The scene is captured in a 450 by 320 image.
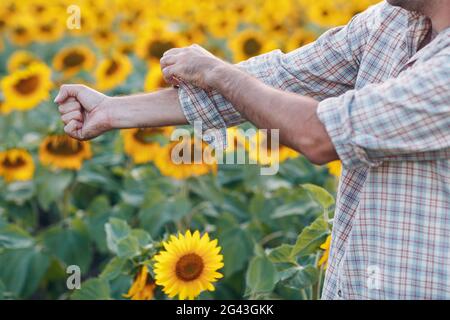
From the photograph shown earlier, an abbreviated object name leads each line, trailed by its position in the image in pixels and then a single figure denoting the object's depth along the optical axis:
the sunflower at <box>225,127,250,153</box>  5.38
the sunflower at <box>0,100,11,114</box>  6.59
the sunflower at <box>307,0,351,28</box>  8.84
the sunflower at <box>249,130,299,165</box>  5.40
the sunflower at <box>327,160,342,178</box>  5.03
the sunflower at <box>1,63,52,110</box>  6.54
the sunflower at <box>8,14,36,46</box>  9.18
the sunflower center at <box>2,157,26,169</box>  5.55
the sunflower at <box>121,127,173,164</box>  5.64
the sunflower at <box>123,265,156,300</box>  3.59
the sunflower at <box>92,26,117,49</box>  8.86
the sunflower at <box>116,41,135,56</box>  8.35
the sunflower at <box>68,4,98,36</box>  9.06
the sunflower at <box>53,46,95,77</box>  7.85
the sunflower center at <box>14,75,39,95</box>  6.57
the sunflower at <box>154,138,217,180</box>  5.11
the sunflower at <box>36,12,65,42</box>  9.11
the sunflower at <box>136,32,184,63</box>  7.49
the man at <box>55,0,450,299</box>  2.50
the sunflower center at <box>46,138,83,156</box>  5.45
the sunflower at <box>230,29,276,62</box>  7.87
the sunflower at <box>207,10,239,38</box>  9.13
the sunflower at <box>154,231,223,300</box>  3.43
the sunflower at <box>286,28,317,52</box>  7.65
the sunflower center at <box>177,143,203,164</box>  5.08
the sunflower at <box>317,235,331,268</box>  3.41
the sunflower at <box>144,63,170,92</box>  6.06
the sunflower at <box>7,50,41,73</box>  7.86
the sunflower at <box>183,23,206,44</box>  8.23
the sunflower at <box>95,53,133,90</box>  7.20
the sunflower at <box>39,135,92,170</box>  5.46
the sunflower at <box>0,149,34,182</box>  5.55
